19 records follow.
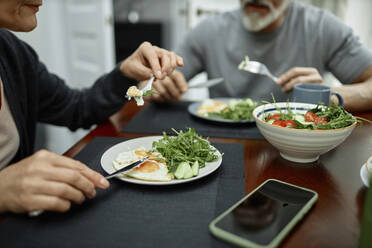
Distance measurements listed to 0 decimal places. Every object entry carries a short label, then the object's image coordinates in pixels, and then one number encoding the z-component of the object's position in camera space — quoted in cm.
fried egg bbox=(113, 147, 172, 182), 74
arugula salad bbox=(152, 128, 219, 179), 77
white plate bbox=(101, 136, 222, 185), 73
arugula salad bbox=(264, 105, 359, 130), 85
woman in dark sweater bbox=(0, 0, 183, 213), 61
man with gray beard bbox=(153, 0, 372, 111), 179
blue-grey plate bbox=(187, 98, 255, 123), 121
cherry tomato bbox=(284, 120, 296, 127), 86
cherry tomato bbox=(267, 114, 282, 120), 95
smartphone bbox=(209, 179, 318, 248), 54
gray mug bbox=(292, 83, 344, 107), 114
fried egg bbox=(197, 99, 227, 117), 133
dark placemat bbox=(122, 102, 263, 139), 115
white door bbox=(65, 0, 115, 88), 297
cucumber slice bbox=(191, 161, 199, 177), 76
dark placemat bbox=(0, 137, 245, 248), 56
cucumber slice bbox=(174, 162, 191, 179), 75
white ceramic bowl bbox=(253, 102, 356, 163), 80
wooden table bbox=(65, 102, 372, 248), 59
